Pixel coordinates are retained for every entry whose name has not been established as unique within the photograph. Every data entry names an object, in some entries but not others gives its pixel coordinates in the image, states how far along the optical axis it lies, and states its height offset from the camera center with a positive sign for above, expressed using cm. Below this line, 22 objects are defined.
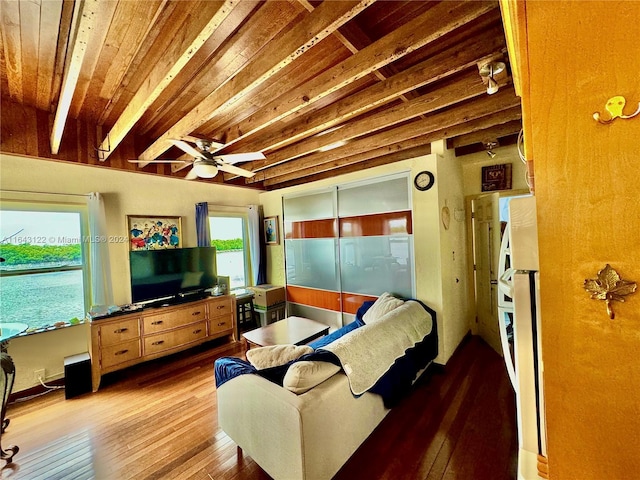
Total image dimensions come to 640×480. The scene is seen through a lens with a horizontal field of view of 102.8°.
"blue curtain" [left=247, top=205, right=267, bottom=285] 465 +3
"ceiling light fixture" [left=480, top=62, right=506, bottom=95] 152 +97
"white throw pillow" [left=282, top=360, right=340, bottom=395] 148 -80
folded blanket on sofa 170 -84
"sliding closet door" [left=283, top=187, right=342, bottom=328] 383 -25
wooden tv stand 276 -103
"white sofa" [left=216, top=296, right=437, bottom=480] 138 -107
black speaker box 260 -127
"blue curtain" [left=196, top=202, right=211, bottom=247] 390 +35
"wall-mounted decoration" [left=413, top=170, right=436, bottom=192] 284 +61
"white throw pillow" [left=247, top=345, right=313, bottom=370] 175 -79
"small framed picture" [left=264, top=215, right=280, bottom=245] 469 +22
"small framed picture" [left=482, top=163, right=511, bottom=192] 323 +69
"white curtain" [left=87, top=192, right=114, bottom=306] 298 -2
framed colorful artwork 335 +23
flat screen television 316 -33
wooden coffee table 271 -104
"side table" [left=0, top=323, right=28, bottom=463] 173 -84
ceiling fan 221 +80
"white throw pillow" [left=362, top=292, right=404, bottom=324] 284 -80
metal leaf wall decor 43 -11
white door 312 -40
